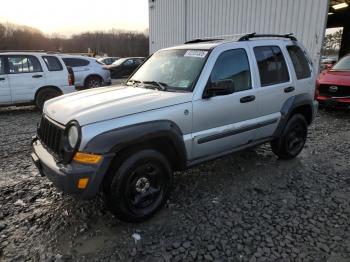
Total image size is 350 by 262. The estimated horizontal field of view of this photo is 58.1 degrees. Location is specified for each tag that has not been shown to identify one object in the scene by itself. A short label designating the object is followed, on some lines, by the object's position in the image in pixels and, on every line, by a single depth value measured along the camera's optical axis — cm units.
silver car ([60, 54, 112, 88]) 1191
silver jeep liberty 285
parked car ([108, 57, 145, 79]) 2042
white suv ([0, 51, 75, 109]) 832
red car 816
